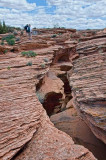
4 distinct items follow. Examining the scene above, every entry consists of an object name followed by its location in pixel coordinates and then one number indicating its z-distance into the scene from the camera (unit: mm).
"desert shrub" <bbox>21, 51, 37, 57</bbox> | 15926
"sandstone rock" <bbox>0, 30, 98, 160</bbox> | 6668
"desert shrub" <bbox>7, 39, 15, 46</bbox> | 20078
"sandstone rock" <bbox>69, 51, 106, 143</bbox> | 8461
